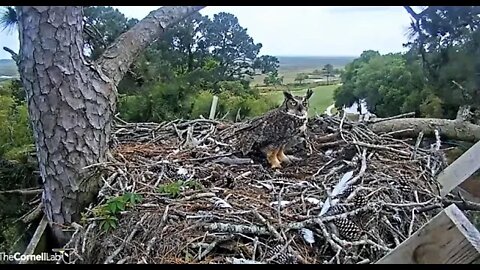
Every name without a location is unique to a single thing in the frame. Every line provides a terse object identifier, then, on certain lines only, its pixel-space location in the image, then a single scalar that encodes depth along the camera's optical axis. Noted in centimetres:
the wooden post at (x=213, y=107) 260
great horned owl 192
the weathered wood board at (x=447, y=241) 76
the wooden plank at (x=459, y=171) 173
